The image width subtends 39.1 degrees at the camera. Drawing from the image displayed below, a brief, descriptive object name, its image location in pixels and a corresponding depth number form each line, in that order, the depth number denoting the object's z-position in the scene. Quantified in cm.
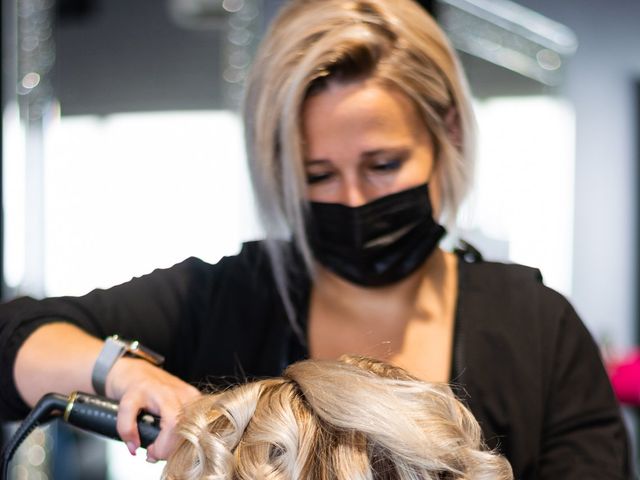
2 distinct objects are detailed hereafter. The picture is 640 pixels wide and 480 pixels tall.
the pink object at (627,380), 294
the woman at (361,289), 132
